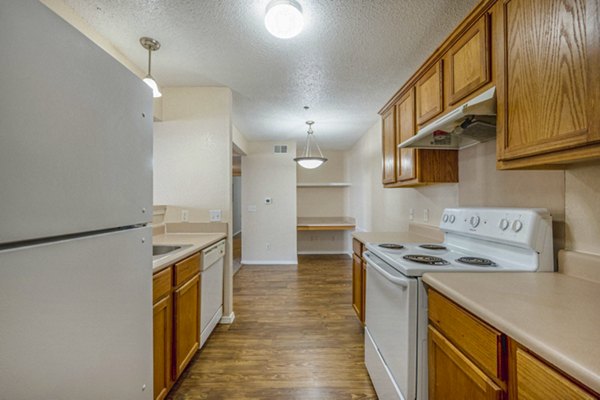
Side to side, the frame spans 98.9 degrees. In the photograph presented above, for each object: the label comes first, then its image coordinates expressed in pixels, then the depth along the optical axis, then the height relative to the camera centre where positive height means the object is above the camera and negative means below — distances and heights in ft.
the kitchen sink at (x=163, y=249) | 6.68 -1.28
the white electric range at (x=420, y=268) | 3.84 -1.08
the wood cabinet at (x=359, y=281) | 7.50 -2.49
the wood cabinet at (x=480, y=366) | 2.02 -1.60
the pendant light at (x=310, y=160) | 12.84 +2.09
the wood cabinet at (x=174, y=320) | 4.62 -2.48
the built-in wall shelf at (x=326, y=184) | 18.10 +1.18
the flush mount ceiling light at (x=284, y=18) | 4.66 +3.42
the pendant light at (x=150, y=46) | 6.00 +3.77
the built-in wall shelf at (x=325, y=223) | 16.87 -1.54
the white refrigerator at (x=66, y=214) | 1.73 -0.12
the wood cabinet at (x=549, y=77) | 2.61 +1.44
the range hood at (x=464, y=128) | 3.90 +1.41
